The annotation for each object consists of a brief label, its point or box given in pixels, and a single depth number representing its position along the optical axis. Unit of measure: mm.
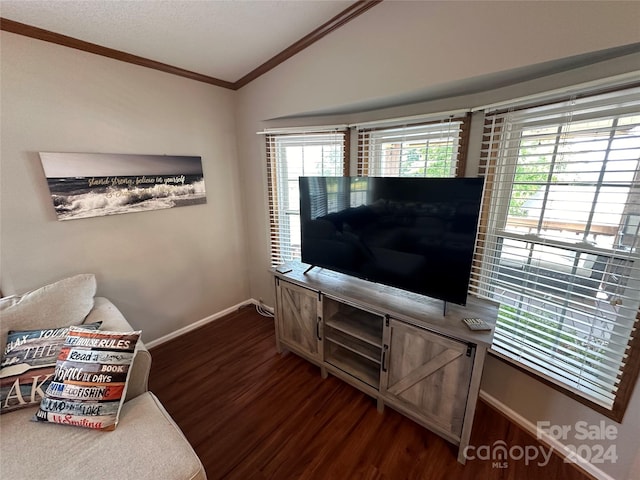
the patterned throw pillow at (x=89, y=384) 1174
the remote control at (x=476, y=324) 1378
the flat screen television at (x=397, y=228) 1444
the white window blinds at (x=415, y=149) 1753
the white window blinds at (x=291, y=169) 2332
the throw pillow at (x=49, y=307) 1411
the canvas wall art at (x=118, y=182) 1821
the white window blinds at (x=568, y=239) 1232
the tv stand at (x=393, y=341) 1417
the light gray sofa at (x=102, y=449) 1001
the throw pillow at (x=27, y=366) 1228
